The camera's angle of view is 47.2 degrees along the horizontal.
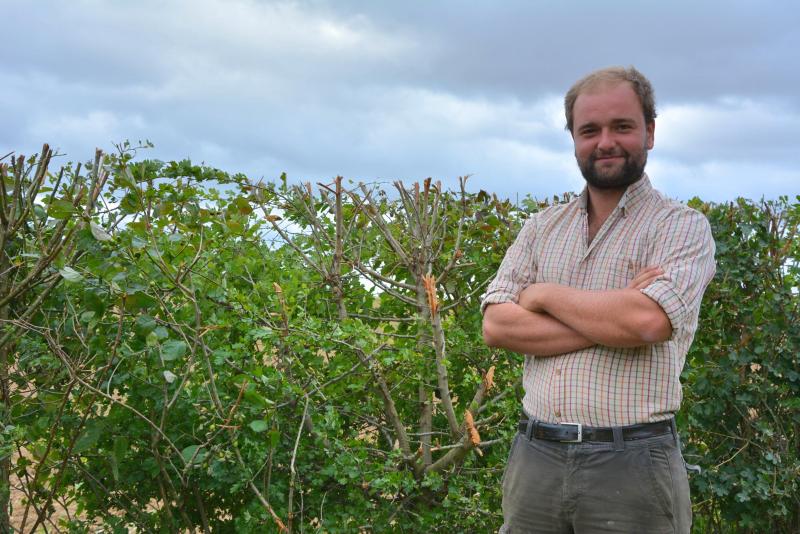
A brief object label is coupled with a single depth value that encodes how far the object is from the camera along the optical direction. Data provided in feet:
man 9.89
